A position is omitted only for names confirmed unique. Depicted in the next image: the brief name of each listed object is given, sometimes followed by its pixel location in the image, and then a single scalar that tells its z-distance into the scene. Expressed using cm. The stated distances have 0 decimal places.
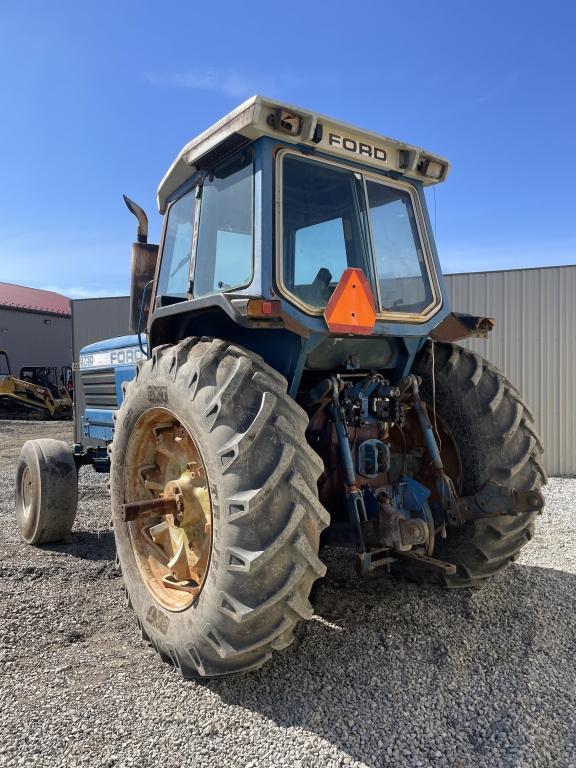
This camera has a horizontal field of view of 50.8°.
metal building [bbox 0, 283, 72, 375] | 2911
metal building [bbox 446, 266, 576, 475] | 894
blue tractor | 237
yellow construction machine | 2042
